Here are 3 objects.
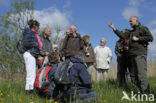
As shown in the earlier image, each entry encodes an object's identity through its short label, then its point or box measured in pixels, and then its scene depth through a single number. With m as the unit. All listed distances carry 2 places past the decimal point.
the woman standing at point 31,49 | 4.61
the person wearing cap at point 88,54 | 7.23
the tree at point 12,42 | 16.16
